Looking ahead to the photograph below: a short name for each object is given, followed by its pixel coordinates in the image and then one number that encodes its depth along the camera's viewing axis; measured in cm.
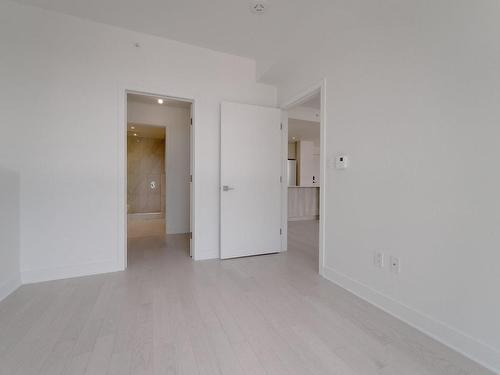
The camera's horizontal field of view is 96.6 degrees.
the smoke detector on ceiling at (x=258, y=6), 199
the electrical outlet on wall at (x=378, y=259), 175
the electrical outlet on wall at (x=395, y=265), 163
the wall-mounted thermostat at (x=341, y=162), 206
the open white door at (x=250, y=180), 285
